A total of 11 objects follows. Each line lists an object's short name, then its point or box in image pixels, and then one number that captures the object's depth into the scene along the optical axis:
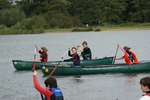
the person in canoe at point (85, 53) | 28.72
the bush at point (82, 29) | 95.76
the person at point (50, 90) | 10.95
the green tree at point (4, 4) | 116.78
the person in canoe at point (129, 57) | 26.80
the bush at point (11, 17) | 100.81
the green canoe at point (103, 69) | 26.09
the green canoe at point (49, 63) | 29.04
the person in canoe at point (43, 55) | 28.78
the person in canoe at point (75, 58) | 26.01
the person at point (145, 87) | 8.73
